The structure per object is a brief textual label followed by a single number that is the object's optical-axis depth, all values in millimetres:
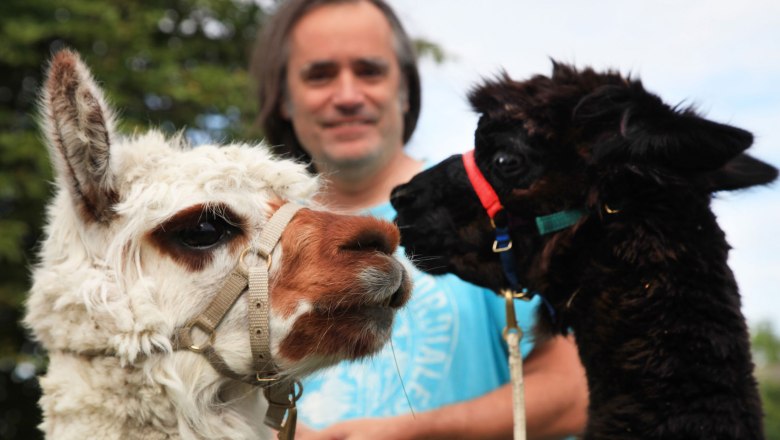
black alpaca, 2135
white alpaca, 1891
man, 2715
